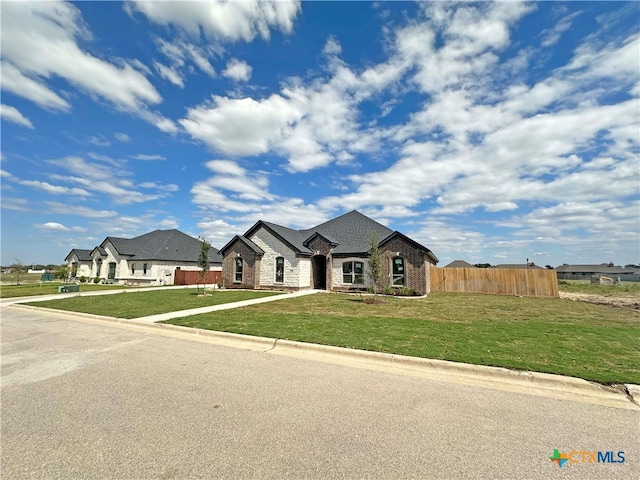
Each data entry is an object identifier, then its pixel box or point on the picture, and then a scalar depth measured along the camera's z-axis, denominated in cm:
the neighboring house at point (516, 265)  7340
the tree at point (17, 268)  3391
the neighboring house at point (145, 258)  3362
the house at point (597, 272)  7344
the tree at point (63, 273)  3293
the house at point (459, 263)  6850
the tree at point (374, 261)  1664
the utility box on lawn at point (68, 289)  2231
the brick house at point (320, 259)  2159
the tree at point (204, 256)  2128
